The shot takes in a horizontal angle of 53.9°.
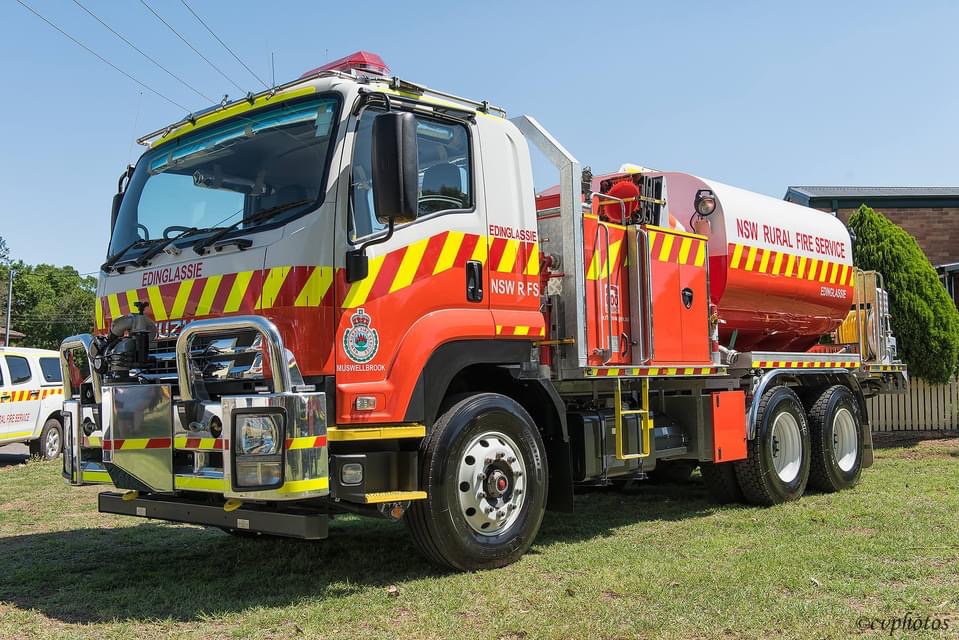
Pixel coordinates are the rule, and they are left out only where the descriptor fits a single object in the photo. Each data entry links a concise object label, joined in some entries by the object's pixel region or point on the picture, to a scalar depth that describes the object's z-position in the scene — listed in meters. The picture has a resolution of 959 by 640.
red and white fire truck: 5.33
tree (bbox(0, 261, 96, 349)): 63.28
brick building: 21.28
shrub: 15.20
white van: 14.92
